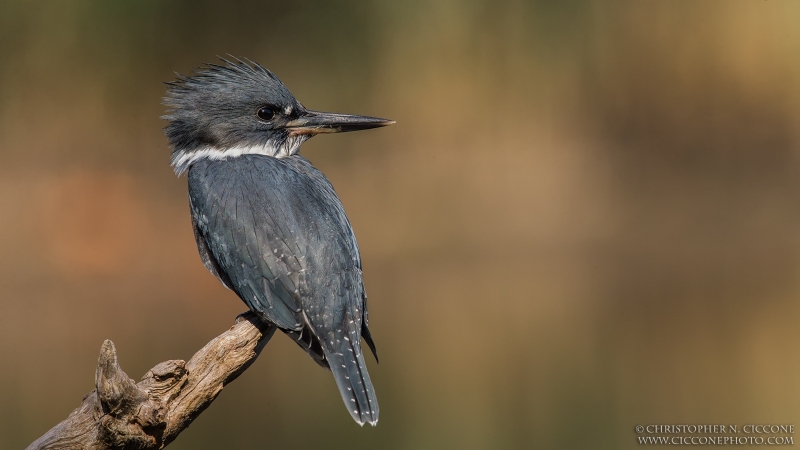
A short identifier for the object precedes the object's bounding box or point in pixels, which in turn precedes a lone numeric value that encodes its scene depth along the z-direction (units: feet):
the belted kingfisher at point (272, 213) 23.80
